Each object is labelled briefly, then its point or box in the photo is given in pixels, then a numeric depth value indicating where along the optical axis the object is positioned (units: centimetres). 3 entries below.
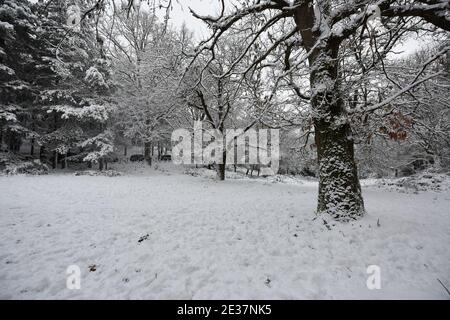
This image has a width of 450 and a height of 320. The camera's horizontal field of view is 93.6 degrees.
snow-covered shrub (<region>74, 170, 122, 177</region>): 1408
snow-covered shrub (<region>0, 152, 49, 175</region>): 1195
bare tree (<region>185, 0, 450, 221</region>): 450
